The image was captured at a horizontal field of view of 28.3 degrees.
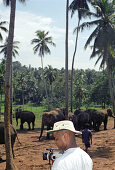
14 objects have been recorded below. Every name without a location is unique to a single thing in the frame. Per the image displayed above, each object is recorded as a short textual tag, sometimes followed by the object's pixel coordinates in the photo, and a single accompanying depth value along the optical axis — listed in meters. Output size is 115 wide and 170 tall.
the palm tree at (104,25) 21.48
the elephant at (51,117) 17.98
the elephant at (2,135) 11.14
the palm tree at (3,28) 29.16
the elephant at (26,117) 23.08
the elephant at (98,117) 20.55
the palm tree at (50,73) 56.97
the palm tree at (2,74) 34.51
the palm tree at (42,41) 39.06
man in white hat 1.96
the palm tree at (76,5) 26.84
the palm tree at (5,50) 36.41
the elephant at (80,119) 20.23
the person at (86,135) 10.24
